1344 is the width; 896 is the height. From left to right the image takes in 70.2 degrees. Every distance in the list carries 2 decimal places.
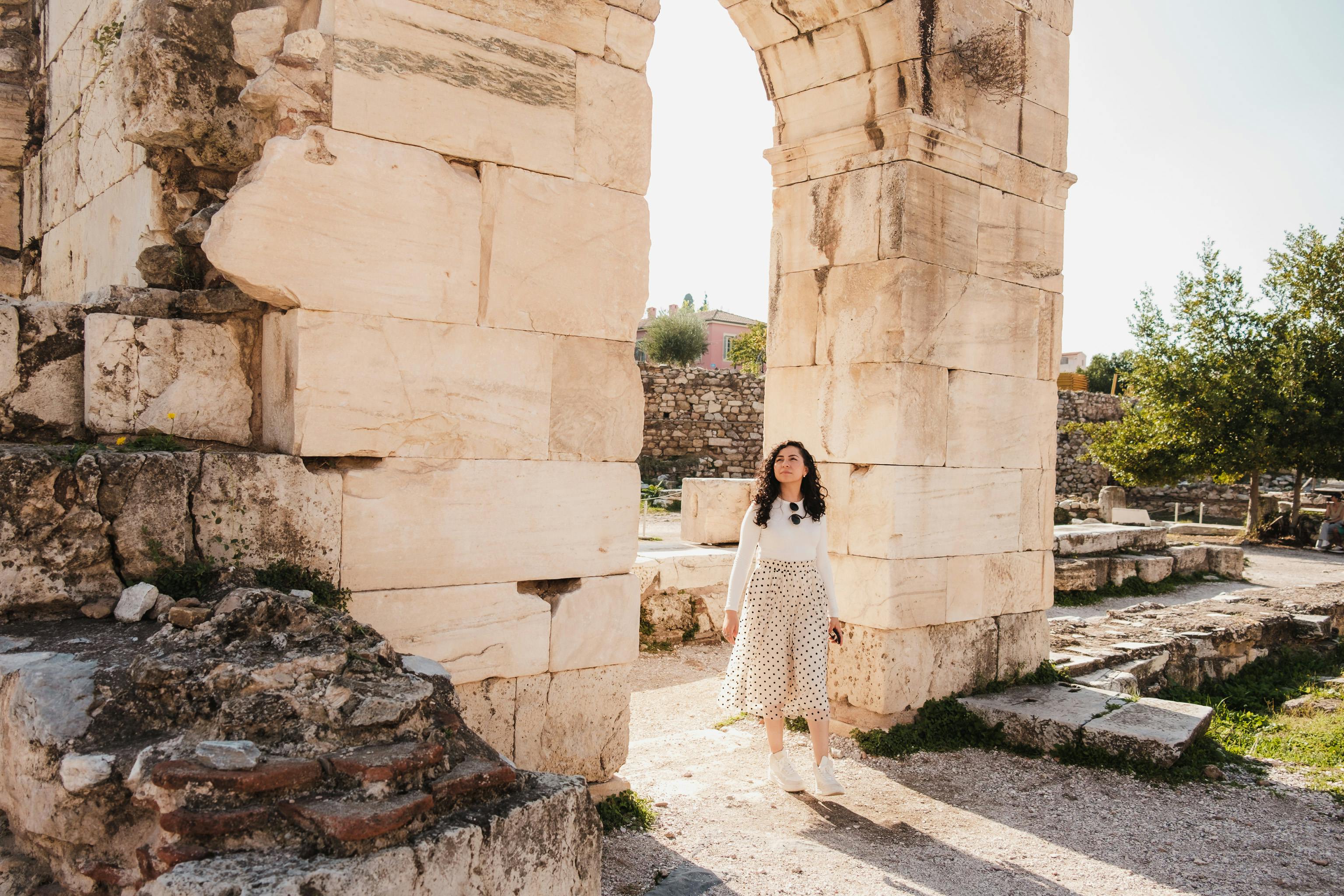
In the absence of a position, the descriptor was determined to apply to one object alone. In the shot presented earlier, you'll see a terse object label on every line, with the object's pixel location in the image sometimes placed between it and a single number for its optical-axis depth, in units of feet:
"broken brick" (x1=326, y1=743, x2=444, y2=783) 6.73
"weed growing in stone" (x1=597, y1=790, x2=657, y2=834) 12.92
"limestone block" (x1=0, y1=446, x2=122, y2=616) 8.80
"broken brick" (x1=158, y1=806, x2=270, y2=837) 6.06
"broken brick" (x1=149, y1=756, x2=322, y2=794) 6.27
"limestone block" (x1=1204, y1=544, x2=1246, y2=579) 44.96
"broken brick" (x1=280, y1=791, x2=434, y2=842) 6.12
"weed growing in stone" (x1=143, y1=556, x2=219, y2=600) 9.41
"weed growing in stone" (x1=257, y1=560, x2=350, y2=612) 10.17
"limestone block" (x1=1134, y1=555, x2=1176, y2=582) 40.14
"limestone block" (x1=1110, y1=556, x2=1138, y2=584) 38.60
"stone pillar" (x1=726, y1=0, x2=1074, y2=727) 18.42
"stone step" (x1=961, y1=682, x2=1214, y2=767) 16.72
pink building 177.06
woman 15.64
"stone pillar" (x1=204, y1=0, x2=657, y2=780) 10.71
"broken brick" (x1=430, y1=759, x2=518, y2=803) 6.95
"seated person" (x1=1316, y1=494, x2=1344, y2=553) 59.82
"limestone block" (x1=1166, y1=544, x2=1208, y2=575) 43.04
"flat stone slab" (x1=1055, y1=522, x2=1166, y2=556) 38.60
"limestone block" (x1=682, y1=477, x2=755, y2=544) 31.94
